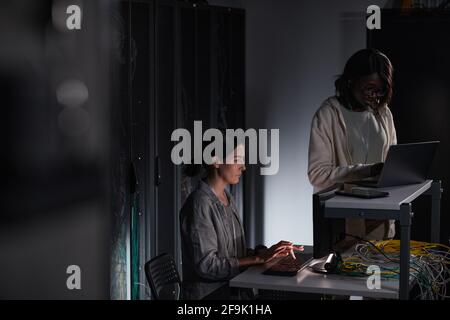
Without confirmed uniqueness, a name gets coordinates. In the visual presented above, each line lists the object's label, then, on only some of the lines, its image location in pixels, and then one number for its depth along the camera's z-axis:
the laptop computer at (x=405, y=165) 2.74
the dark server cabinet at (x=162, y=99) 3.70
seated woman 2.89
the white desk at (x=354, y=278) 2.41
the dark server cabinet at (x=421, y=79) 3.99
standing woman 3.26
